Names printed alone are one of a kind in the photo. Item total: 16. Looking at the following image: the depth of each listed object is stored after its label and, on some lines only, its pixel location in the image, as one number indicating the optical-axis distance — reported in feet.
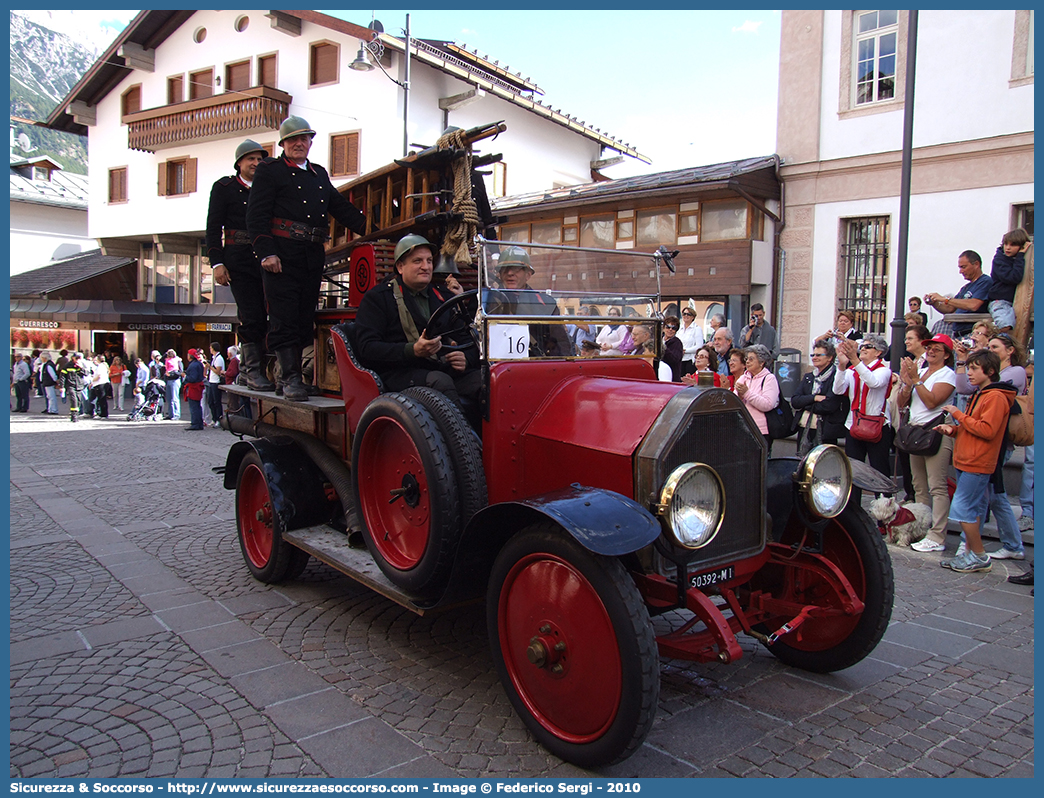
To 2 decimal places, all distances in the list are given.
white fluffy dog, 19.84
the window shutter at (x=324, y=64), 69.56
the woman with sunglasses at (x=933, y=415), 19.61
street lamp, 52.70
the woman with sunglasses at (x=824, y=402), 23.47
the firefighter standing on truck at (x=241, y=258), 19.03
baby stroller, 57.47
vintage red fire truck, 8.83
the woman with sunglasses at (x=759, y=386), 22.13
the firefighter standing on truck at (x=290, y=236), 16.67
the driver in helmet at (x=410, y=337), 12.78
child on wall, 25.53
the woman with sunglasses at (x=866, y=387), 21.89
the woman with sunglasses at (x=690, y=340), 29.78
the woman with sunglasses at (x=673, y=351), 25.45
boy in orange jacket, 17.43
